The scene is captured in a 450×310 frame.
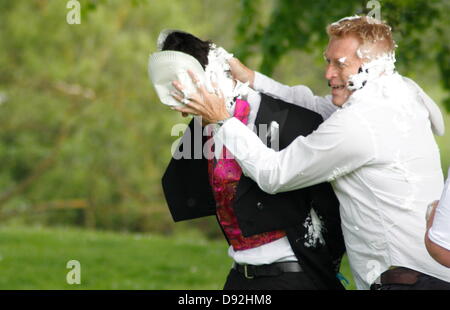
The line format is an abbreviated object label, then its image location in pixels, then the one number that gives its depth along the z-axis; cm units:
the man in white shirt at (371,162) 647
